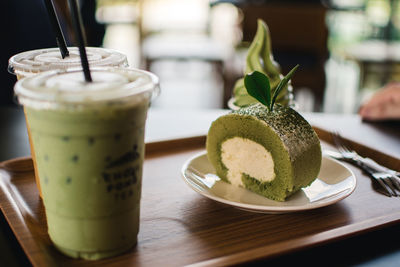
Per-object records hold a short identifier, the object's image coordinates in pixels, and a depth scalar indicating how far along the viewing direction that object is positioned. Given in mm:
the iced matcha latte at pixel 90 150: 644
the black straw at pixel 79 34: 655
